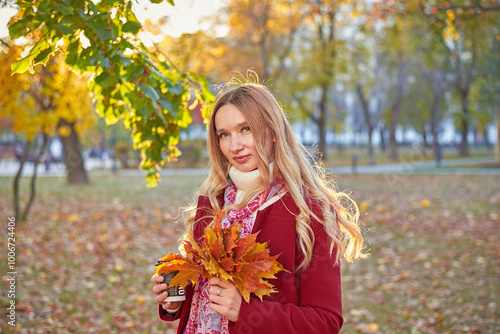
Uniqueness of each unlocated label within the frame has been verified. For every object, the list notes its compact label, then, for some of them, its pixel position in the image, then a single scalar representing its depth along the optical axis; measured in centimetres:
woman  184
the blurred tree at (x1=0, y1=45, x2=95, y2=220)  779
